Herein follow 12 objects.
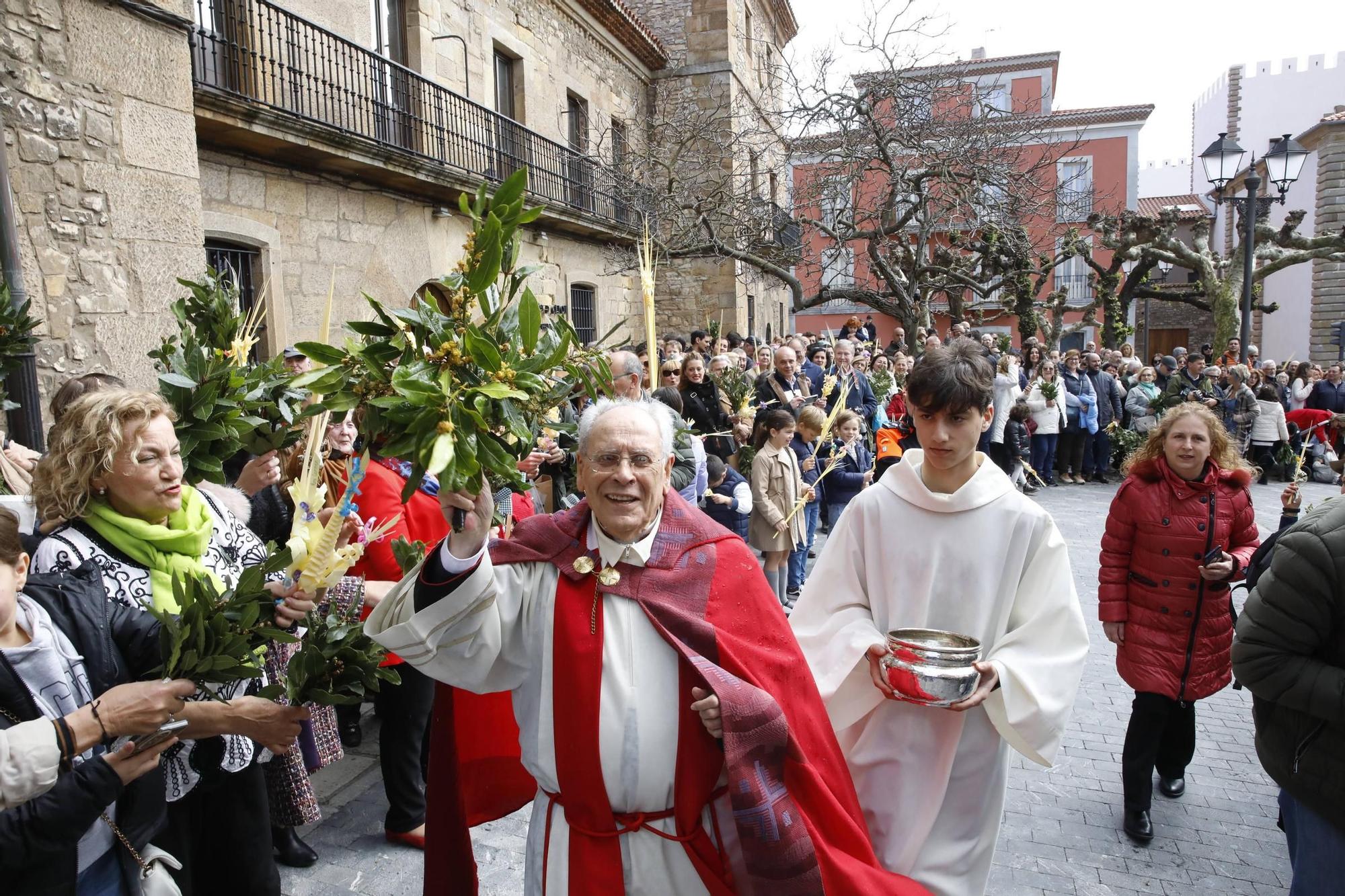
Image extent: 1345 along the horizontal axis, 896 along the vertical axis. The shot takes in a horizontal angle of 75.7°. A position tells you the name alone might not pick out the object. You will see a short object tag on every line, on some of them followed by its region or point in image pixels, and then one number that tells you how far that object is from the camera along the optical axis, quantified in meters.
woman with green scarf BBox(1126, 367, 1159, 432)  12.80
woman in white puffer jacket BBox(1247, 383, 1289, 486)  12.26
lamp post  11.86
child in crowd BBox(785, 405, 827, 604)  6.93
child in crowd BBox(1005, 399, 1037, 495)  10.81
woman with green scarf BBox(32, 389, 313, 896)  2.29
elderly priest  1.98
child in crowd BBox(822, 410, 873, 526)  7.29
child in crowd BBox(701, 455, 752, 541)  6.21
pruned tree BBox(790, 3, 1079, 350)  11.91
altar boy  2.41
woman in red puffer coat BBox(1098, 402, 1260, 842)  3.47
